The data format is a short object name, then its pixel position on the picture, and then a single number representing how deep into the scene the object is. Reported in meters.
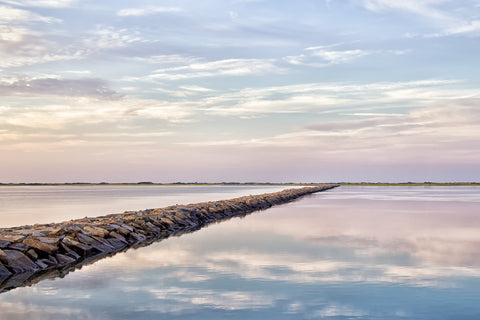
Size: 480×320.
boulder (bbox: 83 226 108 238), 14.67
